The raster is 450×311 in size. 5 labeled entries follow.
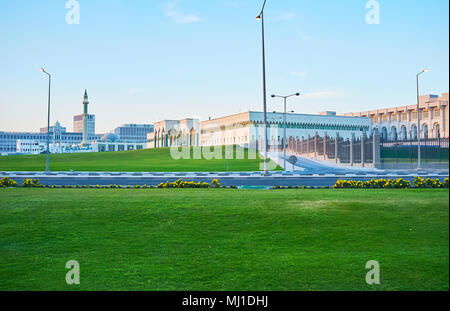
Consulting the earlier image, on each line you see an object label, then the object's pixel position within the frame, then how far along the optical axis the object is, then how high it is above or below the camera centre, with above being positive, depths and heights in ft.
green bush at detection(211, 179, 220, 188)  74.43 -4.06
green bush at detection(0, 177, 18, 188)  70.22 -3.47
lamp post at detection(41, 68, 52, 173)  125.55 +15.87
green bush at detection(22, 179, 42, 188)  72.66 -3.84
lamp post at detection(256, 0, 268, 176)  96.68 +21.23
